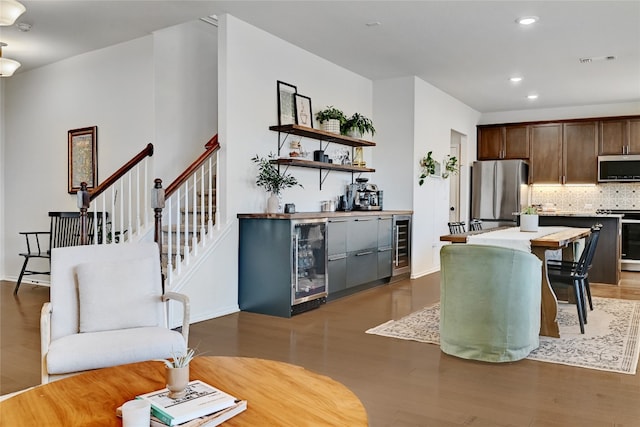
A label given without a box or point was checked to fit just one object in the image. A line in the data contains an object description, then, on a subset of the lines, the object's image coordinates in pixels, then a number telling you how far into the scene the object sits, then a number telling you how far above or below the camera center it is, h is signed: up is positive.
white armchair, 2.33 -0.55
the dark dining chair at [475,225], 6.07 -0.23
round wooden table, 1.46 -0.62
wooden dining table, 3.79 -0.53
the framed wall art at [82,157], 6.17 +0.62
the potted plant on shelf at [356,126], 6.60 +1.07
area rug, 3.47 -1.05
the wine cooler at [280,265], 4.78 -0.58
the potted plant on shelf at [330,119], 6.17 +1.08
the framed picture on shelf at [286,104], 5.56 +1.16
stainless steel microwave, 8.43 +0.66
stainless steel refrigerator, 8.91 +0.30
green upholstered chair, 3.40 -0.65
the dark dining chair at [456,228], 5.23 -0.22
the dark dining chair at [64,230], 5.70 -0.28
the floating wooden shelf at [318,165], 5.42 +0.50
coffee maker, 6.89 +0.15
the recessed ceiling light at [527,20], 4.81 +1.82
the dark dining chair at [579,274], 4.17 -0.58
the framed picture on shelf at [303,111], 5.82 +1.13
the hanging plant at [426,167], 7.38 +0.59
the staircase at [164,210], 4.31 -0.03
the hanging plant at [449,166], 8.09 +0.66
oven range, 8.20 -0.61
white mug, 1.31 -0.55
